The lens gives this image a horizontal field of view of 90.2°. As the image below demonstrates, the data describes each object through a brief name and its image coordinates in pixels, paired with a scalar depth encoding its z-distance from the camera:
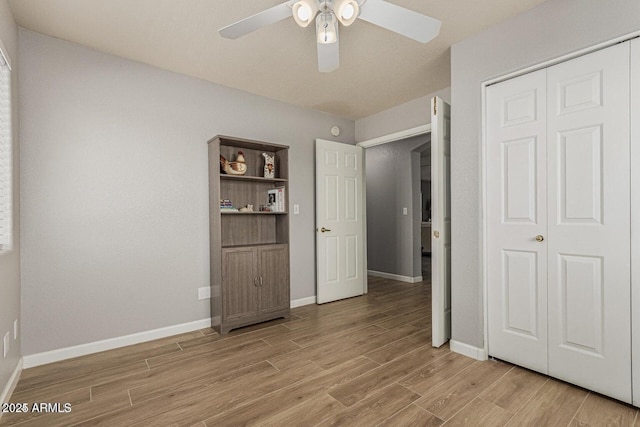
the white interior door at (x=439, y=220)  2.68
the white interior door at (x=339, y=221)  4.16
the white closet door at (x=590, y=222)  1.88
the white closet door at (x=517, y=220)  2.21
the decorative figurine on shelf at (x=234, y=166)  3.31
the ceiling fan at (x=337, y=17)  1.58
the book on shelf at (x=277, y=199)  3.61
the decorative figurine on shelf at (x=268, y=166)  3.60
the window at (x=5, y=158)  2.04
